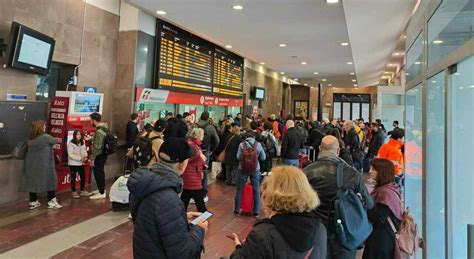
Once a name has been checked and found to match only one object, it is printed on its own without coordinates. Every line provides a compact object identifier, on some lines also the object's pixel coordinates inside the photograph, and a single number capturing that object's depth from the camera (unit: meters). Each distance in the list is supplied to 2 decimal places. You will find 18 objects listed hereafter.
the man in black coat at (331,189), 2.46
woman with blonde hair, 1.56
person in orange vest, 5.07
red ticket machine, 5.98
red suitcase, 5.45
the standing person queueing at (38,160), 5.06
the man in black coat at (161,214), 1.78
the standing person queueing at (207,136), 7.12
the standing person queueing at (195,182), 4.44
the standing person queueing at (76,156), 5.82
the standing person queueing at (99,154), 5.88
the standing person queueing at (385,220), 2.60
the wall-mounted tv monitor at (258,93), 14.58
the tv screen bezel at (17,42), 5.12
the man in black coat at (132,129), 7.03
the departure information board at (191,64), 8.36
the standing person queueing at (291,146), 6.43
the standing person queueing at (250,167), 5.22
